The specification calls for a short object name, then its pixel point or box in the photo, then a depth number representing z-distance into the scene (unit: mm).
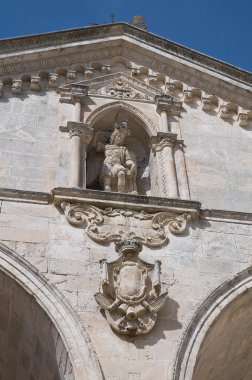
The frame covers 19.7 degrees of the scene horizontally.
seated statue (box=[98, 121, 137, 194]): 10664
